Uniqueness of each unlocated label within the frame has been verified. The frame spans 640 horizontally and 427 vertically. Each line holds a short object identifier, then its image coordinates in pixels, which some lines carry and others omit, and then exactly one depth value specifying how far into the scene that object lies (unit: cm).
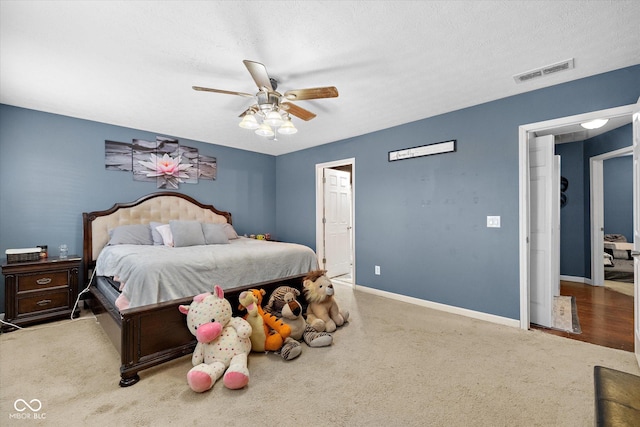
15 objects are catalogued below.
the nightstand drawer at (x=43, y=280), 296
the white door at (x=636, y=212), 208
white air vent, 234
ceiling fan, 207
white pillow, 361
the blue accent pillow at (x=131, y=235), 352
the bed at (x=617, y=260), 512
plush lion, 277
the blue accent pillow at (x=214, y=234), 380
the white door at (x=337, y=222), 520
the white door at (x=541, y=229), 295
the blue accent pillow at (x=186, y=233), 350
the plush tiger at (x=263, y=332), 234
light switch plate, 309
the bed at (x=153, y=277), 204
